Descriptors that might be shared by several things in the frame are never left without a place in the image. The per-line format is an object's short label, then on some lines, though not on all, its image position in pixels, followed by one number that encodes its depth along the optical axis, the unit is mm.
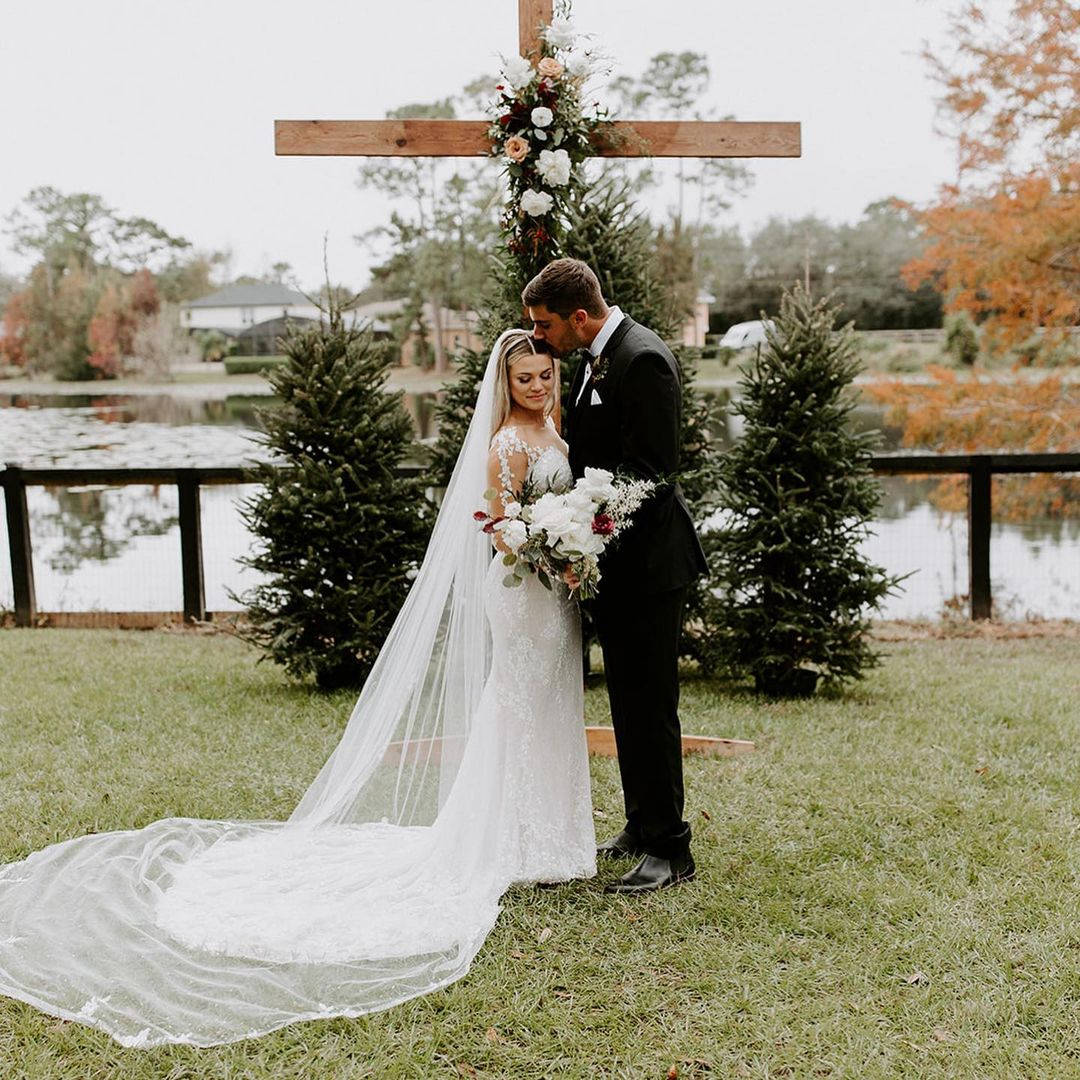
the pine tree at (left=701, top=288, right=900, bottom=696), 6656
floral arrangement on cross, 5332
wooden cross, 5625
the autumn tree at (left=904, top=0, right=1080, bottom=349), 9906
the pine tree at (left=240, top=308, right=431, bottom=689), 6766
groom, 4055
